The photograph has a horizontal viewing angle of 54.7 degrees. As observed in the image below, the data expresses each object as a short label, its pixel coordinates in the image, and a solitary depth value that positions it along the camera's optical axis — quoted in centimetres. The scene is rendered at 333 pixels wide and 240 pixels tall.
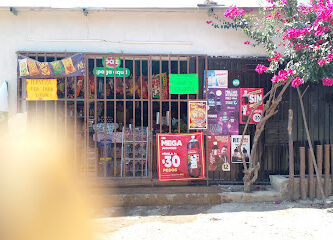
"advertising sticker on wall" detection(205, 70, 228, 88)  696
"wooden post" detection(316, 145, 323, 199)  648
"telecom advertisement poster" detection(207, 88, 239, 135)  699
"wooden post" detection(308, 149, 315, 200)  636
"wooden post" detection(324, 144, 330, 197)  637
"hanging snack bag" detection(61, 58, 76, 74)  666
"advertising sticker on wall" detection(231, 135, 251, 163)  700
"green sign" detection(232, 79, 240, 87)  701
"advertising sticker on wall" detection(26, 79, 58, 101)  667
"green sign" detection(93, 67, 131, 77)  689
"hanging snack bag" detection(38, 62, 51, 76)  661
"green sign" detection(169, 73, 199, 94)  689
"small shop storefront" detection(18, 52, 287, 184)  671
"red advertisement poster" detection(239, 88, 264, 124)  699
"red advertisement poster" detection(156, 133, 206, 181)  679
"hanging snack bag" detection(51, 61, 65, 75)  664
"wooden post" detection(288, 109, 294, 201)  638
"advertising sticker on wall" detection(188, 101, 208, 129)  686
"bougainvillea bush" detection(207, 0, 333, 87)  552
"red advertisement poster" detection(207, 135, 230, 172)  700
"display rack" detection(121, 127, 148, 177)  704
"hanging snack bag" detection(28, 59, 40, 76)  659
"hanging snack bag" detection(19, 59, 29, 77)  659
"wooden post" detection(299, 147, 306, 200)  636
